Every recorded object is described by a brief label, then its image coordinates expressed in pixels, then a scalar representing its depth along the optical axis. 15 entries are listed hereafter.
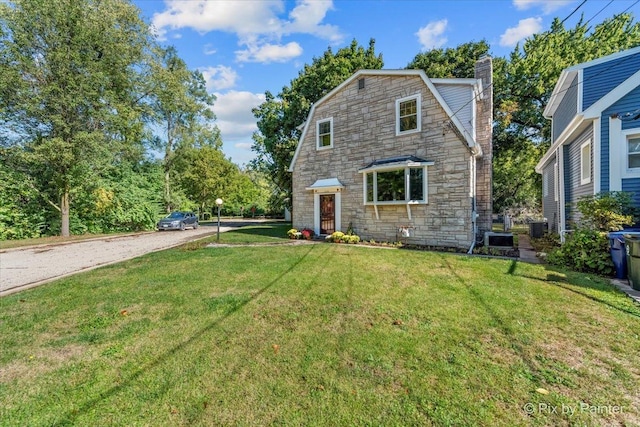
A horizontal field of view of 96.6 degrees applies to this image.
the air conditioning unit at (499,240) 9.77
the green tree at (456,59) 19.88
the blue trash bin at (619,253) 5.91
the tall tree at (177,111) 20.64
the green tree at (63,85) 14.41
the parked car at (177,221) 20.28
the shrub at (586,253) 6.38
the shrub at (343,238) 11.80
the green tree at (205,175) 31.85
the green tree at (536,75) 18.23
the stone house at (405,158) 10.05
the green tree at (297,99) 18.86
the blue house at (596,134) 7.37
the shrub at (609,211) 6.68
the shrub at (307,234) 13.51
